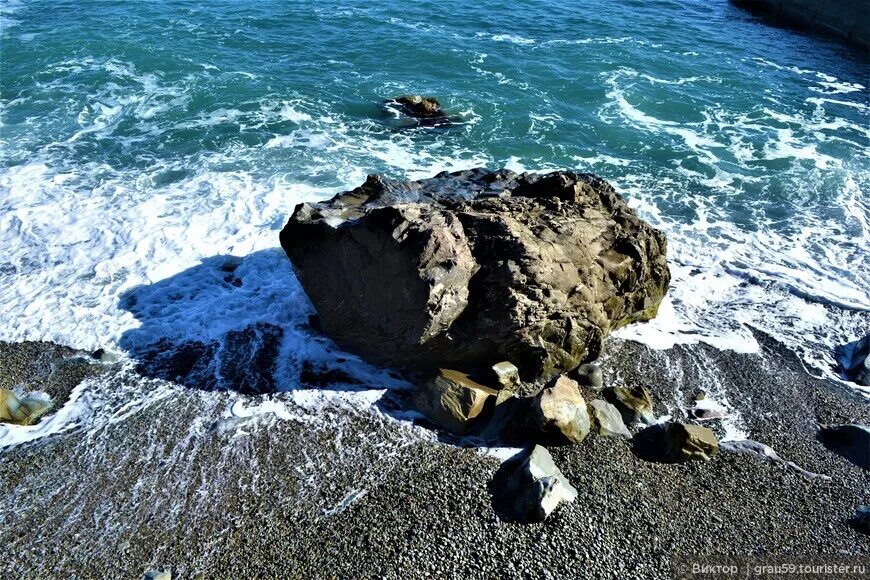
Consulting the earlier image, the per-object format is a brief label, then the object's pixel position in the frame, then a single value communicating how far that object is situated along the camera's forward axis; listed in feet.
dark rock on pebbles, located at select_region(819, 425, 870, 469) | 35.35
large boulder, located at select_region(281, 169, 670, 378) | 36.86
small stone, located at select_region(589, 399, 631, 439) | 35.47
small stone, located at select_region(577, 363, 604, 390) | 39.11
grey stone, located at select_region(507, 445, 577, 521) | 30.27
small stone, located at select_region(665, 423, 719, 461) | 34.27
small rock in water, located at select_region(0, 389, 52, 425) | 35.35
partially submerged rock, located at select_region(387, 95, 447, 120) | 74.79
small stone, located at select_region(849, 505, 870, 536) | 31.24
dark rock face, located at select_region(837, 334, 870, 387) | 40.88
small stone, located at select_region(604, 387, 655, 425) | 36.73
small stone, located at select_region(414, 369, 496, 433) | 35.35
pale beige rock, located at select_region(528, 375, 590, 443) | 33.99
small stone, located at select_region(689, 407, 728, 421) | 37.55
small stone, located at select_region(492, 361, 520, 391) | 37.27
